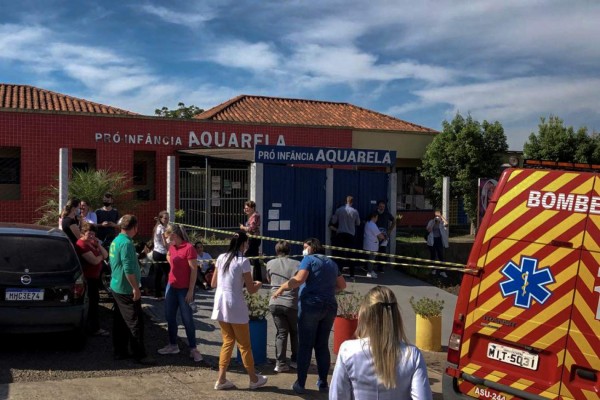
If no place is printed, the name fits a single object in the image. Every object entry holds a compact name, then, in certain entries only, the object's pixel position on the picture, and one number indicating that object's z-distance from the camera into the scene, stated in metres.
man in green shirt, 7.54
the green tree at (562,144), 24.52
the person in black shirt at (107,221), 11.98
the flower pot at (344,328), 8.44
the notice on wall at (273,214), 14.25
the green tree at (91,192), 16.36
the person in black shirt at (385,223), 15.47
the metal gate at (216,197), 20.19
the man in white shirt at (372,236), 14.65
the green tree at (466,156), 24.66
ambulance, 5.05
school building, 19.22
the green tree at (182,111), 48.25
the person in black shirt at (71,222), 9.57
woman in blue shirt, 6.89
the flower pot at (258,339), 7.93
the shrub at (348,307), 8.62
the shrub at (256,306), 8.04
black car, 7.56
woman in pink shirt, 7.71
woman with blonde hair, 3.40
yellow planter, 9.31
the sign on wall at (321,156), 14.12
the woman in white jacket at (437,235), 15.70
